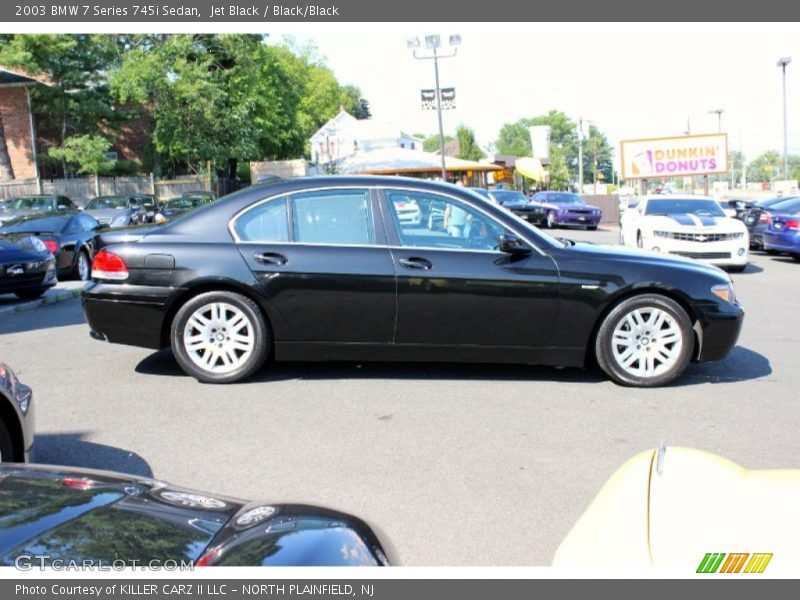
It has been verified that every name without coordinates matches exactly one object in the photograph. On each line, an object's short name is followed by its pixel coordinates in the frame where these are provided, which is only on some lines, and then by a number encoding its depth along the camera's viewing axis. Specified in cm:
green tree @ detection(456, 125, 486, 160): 10290
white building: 7612
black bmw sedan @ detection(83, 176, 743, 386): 620
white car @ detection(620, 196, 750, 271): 1503
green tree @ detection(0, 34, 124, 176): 3559
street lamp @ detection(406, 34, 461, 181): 3169
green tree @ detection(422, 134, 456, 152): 13331
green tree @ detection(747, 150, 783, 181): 13050
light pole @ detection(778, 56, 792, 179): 3558
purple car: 3095
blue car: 1677
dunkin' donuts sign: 3834
